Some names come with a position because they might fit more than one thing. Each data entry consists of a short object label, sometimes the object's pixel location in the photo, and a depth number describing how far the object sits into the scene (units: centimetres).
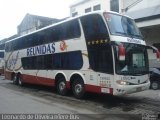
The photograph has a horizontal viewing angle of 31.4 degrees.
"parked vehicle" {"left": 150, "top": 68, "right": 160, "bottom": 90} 1653
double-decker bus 1127
